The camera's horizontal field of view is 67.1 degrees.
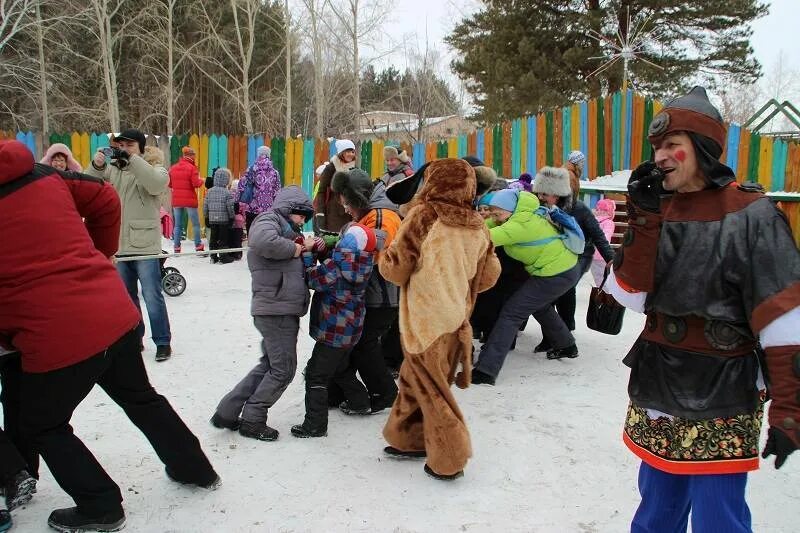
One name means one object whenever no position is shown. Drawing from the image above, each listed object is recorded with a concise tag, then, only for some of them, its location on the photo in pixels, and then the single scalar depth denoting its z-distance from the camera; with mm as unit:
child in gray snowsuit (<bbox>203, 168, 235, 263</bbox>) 9828
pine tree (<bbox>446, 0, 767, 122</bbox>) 17719
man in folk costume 1922
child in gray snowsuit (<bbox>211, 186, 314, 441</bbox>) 3662
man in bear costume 3248
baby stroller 7543
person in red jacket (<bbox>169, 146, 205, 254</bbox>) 10383
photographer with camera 5023
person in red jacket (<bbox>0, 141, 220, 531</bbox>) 2447
